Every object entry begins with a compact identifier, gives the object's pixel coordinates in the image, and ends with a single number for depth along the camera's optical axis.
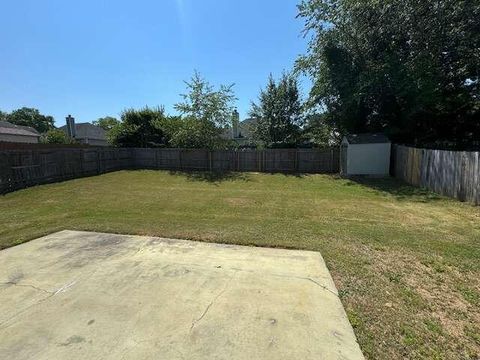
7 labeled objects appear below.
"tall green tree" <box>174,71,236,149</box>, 21.47
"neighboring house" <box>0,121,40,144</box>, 32.00
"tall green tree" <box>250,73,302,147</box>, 22.48
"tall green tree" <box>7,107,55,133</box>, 61.48
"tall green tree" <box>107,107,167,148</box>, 24.06
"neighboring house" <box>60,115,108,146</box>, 37.47
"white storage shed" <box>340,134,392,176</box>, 15.38
